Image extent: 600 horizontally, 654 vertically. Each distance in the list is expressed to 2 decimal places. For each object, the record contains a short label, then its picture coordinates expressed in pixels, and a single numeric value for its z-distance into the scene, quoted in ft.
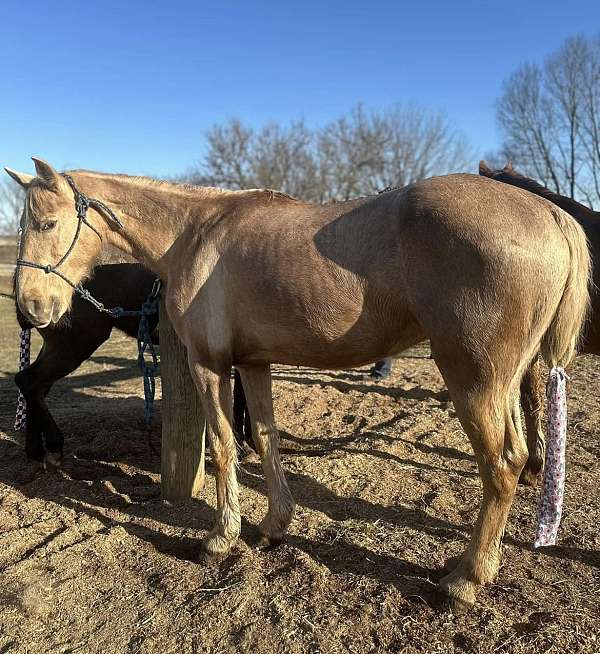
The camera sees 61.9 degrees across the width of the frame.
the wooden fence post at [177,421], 11.53
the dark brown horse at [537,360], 11.39
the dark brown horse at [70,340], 14.10
